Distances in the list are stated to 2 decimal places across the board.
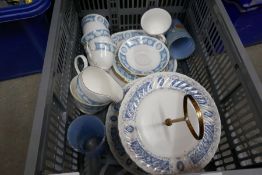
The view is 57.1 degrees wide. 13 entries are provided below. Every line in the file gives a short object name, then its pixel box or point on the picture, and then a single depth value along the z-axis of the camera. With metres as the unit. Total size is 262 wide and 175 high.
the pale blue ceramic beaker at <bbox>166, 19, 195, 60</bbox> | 0.76
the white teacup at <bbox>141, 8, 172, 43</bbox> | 0.78
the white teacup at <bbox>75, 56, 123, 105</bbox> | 0.59
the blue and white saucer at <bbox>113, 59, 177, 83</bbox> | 0.72
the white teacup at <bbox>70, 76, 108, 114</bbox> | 0.63
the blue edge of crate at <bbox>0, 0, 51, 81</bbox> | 0.74
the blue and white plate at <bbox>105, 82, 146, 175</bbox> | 0.61
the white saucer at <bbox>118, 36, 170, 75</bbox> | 0.74
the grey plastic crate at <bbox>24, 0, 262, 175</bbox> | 0.48
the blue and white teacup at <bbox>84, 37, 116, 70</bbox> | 0.67
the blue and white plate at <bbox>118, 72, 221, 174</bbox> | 0.54
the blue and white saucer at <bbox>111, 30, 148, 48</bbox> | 0.80
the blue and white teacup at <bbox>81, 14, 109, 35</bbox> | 0.71
